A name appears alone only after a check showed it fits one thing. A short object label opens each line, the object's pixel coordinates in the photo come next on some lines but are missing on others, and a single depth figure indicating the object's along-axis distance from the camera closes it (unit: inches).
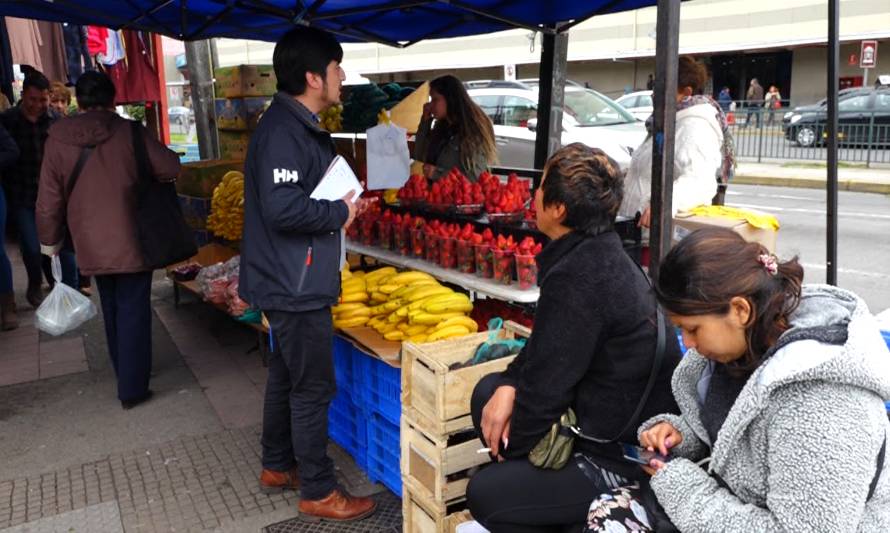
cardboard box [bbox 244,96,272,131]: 307.0
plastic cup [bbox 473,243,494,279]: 151.9
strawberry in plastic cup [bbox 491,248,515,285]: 147.0
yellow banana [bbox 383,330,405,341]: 145.2
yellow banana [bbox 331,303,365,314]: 158.2
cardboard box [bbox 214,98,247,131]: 308.8
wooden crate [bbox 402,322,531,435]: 112.3
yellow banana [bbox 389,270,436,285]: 162.7
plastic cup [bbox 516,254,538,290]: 143.1
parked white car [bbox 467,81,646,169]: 490.0
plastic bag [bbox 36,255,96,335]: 192.7
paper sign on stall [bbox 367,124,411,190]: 185.9
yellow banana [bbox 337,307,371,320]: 157.0
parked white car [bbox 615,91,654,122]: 825.5
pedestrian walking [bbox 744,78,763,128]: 1110.4
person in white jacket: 166.6
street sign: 669.3
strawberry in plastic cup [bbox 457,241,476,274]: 156.7
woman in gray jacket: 62.5
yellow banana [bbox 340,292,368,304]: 161.2
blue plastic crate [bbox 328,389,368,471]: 150.9
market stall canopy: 205.0
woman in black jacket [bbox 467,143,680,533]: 89.0
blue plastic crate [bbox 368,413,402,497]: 139.6
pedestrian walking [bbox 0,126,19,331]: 244.5
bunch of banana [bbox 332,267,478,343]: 145.3
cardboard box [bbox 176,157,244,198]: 281.1
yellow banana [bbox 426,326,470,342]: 140.4
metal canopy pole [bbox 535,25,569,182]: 226.2
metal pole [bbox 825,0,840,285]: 142.7
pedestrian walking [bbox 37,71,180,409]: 168.4
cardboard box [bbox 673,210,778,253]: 148.8
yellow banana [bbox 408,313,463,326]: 145.6
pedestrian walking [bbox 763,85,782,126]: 775.3
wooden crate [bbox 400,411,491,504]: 113.4
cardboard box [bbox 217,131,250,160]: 313.5
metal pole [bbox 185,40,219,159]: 358.0
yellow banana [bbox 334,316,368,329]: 155.0
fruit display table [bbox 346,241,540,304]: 142.6
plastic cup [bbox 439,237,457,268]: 160.7
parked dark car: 717.3
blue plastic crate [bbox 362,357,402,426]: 135.0
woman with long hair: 219.3
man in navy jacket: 121.6
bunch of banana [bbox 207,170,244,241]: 251.6
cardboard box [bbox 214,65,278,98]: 302.7
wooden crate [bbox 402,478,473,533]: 112.9
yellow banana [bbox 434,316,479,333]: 143.9
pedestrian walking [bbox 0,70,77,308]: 252.2
